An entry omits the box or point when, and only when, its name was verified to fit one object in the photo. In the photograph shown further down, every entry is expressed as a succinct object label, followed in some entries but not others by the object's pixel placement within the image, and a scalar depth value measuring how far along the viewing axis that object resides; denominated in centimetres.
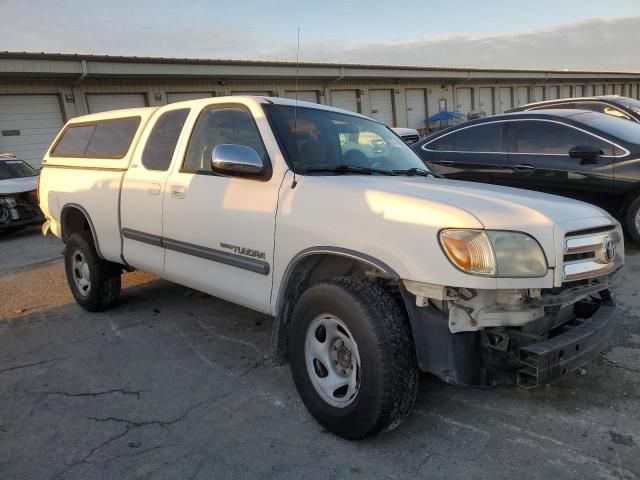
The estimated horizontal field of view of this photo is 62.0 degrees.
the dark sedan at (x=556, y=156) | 623
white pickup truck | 254
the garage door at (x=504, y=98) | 3709
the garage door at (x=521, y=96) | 3861
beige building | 1717
